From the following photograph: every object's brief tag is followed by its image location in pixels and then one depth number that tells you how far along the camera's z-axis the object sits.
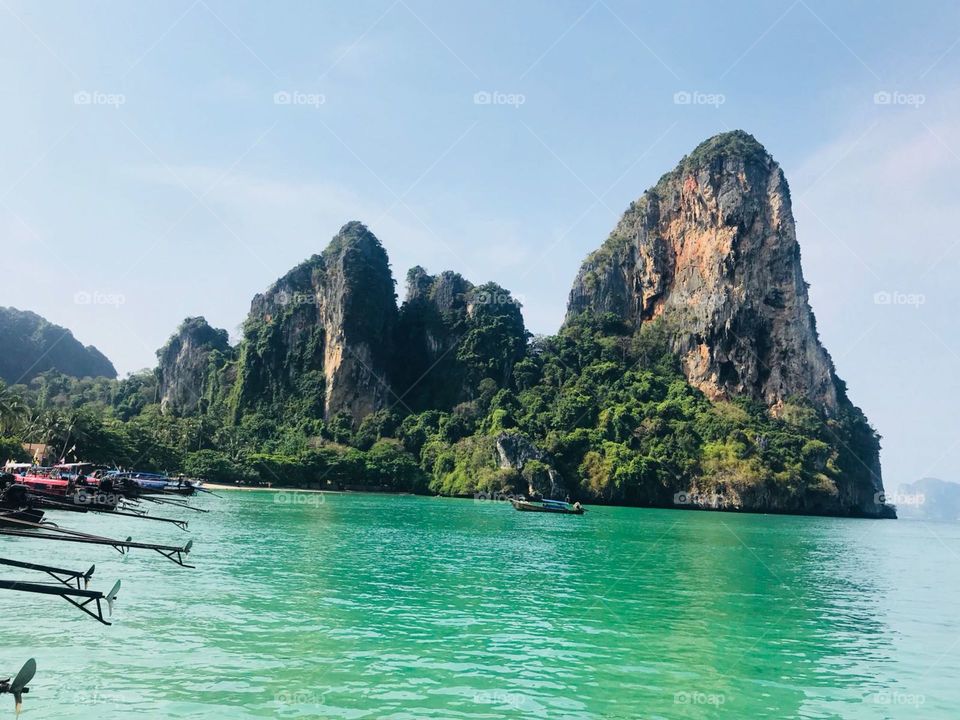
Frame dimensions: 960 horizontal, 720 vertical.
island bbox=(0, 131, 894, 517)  99.94
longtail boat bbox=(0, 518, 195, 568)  11.34
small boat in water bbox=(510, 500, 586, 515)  68.06
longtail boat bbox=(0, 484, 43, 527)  22.94
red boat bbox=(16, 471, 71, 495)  34.03
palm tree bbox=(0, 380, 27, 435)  65.00
